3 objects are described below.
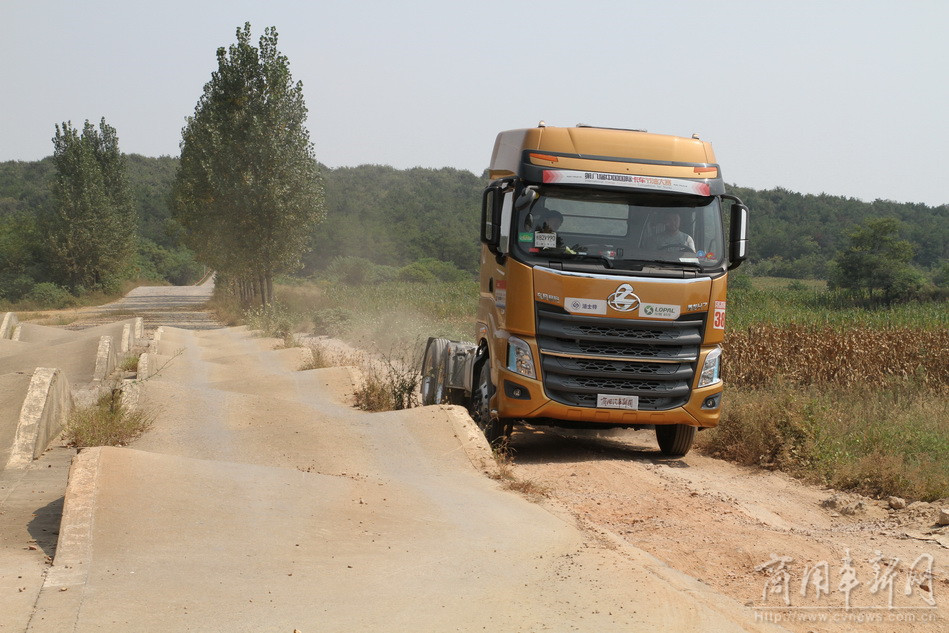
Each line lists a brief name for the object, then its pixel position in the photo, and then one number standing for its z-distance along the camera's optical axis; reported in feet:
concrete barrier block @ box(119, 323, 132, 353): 68.74
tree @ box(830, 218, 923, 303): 202.08
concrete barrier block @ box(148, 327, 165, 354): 71.46
